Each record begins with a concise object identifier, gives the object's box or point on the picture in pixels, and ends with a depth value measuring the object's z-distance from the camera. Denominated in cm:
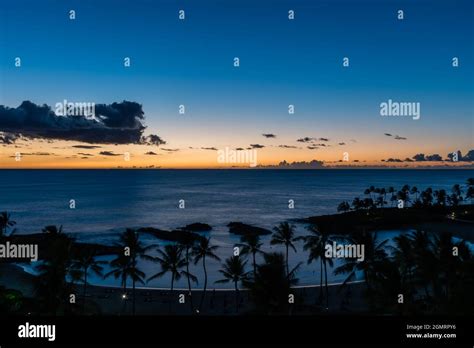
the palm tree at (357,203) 9719
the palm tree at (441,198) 10244
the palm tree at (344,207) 9674
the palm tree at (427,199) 10150
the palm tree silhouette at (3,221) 5272
